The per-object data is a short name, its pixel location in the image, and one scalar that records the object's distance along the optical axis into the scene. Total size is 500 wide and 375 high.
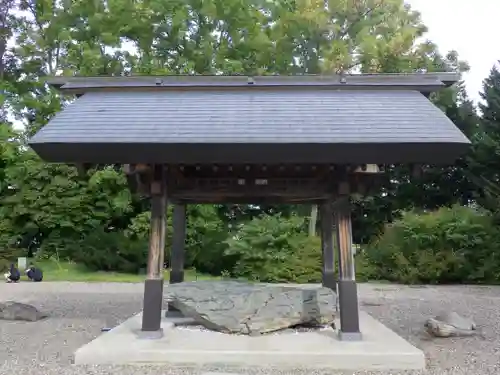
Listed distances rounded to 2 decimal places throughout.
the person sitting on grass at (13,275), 13.50
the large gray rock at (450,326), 6.87
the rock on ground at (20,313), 8.08
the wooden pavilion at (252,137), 5.23
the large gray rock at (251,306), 6.20
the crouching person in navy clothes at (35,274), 13.74
